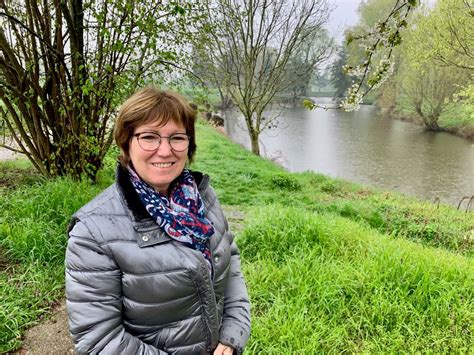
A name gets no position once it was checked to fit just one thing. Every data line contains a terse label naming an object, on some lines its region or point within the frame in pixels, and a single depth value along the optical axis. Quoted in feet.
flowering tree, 6.27
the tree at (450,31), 40.09
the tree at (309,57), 42.65
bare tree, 36.29
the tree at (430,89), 73.97
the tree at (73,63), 14.26
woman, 4.25
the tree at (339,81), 144.96
